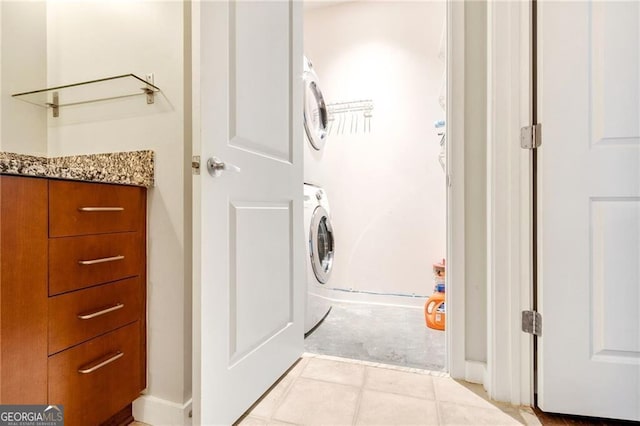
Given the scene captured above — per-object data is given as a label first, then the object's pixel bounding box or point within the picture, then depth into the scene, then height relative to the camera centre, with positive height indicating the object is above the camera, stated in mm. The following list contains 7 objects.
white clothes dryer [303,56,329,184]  2012 +654
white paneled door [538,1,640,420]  1006 +17
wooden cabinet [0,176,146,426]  714 -239
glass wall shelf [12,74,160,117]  1046 +468
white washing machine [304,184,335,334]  1819 -277
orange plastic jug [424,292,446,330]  1951 -680
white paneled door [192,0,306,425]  865 +34
